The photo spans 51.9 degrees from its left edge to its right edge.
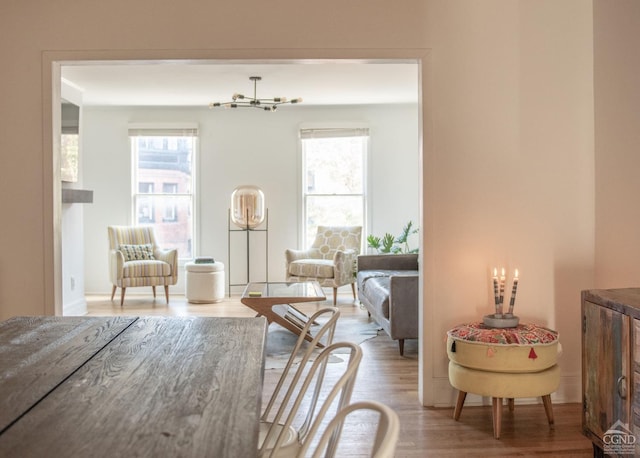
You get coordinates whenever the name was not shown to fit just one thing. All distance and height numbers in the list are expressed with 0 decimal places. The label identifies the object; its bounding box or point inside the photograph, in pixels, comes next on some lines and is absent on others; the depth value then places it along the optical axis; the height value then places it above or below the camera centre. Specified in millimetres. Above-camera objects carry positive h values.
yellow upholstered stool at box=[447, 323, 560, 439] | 3387 -741
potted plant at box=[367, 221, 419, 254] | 8211 -249
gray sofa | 5133 -661
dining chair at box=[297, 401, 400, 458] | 1016 -351
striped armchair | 7805 -467
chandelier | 6574 +1267
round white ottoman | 7996 -731
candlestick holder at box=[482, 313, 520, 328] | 3637 -547
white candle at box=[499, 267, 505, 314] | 3715 -379
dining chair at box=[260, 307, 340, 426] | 2037 -376
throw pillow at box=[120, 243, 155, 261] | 8078 -366
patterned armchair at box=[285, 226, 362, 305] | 7785 -448
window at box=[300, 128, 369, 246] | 8922 +513
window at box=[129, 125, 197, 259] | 8891 +505
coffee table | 5410 -627
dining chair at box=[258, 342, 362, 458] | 1519 -513
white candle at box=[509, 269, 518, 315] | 3678 -407
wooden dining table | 1146 -382
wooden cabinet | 2602 -628
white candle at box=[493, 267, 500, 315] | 3703 -406
